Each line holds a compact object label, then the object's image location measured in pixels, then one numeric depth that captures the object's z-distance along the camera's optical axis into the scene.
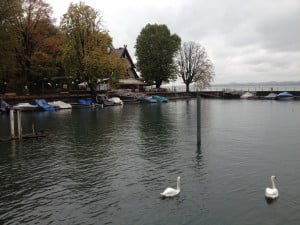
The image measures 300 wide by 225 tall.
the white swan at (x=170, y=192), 12.88
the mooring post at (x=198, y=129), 21.61
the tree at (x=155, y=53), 75.89
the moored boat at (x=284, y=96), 76.09
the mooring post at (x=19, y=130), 24.65
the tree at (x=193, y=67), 84.39
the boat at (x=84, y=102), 55.23
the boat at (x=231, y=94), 82.41
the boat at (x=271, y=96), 77.88
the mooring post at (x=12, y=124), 24.24
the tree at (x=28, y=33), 51.87
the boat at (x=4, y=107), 45.16
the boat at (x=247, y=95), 79.98
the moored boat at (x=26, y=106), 47.61
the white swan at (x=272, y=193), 12.56
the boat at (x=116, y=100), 58.15
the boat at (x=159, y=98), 66.37
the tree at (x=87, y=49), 53.37
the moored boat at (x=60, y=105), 51.20
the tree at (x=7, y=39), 46.22
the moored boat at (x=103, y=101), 56.85
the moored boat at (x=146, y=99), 63.74
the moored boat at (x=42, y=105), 49.37
